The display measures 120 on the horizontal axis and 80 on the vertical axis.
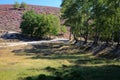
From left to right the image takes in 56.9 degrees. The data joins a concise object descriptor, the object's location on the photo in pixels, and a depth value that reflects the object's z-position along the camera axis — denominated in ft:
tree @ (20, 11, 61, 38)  149.41
